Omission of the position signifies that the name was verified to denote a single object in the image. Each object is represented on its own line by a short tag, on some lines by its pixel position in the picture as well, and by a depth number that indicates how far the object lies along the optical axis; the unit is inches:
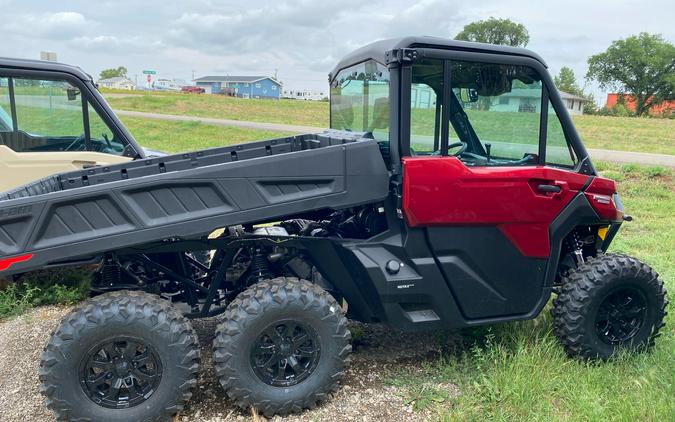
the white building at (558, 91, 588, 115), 1955.1
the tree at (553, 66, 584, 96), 3058.6
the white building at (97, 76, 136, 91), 3742.6
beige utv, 206.8
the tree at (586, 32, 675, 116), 2422.5
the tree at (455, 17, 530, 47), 2674.7
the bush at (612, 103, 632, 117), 2091.5
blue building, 3895.2
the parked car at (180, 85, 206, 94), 3377.5
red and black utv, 119.8
